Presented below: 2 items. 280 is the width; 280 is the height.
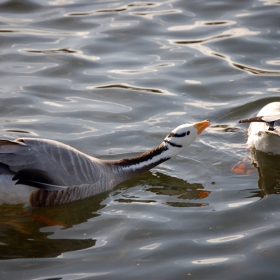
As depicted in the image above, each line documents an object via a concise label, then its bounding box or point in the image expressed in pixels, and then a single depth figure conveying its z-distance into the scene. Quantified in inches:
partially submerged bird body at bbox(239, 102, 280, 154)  640.4
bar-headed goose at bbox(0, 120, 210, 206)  544.4
